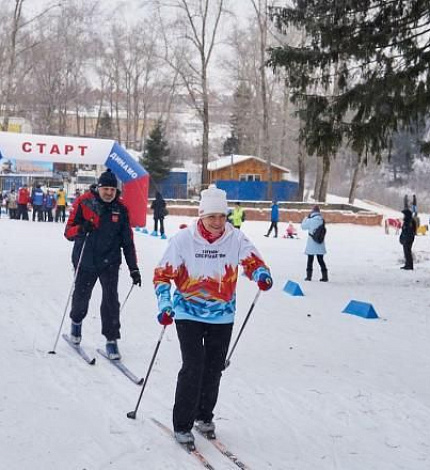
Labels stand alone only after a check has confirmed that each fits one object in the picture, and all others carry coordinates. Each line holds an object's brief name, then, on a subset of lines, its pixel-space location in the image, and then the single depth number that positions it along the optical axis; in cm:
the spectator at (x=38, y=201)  2886
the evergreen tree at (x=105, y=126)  7114
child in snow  2698
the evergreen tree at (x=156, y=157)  5222
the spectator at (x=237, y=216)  2441
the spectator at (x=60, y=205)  2906
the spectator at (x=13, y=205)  2984
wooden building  5509
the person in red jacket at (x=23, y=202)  2902
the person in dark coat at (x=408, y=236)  1708
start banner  2553
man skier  670
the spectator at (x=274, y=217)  2633
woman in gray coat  1416
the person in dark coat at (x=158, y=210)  2433
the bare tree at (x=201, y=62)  4322
